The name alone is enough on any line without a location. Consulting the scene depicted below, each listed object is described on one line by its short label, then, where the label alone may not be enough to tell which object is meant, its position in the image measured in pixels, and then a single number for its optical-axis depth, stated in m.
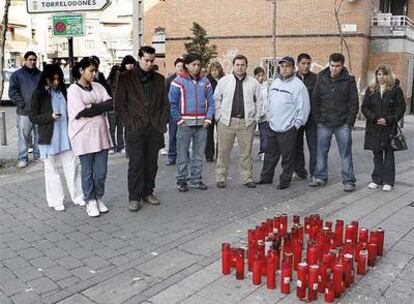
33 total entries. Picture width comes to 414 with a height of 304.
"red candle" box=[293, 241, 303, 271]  4.19
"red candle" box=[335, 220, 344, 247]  4.63
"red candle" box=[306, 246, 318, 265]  3.98
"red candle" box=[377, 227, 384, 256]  4.43
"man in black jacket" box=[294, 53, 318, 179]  7.43
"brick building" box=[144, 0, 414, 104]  20.22
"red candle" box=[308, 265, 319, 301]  3.64
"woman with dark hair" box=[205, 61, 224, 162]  8.98
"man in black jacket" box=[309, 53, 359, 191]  6.83
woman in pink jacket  5.58
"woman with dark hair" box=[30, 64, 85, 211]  5.79
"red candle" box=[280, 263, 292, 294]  3.76
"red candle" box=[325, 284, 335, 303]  3.63
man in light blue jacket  6.96
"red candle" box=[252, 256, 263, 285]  3.89
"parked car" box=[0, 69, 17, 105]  22.08
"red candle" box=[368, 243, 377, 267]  4.27
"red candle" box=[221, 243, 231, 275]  4.09
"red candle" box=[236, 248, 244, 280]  3.99
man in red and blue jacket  6.66
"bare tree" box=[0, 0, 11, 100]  8.31
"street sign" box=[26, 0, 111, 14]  6.75
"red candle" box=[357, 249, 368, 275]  4.11
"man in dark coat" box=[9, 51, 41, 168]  8.34
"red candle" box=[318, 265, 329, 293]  3.73
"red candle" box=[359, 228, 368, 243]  4.42
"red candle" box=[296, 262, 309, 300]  3.67
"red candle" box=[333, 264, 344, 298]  3.66
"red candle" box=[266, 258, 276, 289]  3.85
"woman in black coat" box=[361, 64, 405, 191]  6.74
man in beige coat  6.90
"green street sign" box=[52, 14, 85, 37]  7.09
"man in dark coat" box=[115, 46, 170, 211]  5.77
